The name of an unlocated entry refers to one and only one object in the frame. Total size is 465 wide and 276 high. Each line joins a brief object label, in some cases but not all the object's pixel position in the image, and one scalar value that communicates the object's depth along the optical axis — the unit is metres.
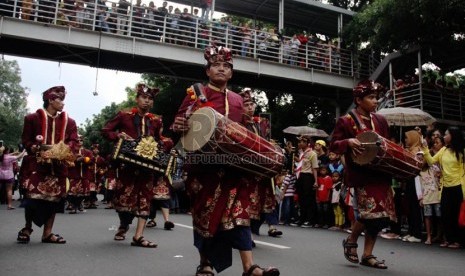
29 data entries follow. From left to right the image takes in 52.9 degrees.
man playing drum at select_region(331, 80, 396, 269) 4.84
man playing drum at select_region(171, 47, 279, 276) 3.57
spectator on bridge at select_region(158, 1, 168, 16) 16.16
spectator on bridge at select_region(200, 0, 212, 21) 18.08
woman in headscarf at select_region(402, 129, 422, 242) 8.41
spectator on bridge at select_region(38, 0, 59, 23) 14.41
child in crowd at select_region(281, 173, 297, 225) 11.17
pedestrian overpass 14.74
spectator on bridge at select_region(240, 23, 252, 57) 17.12
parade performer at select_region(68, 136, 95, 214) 12.87
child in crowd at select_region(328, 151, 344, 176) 10.81
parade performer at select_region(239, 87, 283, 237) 3.86
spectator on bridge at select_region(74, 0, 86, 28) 15.22
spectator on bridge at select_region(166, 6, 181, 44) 16.13
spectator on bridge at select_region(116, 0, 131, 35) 15.38
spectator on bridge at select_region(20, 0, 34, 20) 14.34
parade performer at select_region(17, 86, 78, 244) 5.78
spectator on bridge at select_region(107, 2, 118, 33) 15.30
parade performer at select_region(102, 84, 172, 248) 6.07
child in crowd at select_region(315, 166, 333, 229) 10.73
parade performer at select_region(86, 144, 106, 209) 15.52
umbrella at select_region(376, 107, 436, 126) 10.83
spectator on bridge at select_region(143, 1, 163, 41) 15.70
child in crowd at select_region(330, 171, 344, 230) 10.39
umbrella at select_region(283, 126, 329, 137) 14.77
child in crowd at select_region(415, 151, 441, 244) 8.04
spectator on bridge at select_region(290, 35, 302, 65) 17.98
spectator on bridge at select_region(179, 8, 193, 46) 16.10
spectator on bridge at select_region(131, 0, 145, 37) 15.52
